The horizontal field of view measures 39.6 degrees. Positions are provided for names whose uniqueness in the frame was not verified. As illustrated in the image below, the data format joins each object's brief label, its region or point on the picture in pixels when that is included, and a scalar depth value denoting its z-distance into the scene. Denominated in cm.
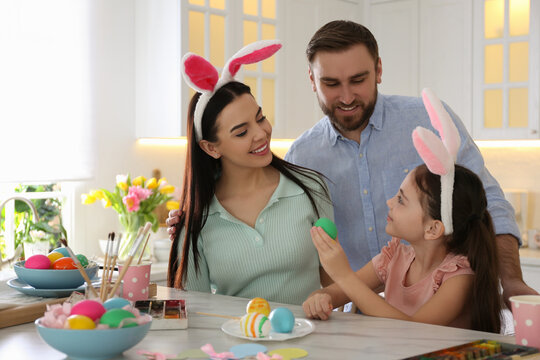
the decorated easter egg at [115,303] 141
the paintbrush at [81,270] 155
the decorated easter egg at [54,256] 193
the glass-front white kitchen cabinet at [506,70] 400
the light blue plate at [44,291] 184
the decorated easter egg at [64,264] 188
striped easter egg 149
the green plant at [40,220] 362
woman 222
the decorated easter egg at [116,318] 133
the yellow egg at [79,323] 131
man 246
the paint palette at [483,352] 133
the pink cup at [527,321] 141
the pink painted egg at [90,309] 134
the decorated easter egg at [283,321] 153
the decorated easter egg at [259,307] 166
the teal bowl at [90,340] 130
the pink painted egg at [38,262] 188
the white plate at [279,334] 149
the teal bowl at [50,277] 185
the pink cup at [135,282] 184
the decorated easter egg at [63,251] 198
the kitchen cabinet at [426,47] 427
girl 189
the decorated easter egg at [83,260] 198
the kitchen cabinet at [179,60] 383
